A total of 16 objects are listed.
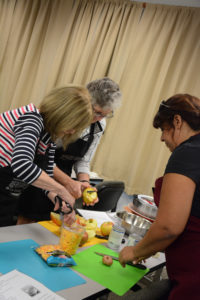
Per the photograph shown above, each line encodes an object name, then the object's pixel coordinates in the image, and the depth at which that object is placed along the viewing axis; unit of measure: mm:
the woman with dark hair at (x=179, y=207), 1079
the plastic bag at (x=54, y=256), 1214
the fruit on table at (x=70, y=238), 1351
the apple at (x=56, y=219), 1650
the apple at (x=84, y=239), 1505
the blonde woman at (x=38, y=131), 1405
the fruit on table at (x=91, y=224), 1681
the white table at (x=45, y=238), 1075
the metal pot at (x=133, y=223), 1666
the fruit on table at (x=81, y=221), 1563
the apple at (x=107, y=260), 1371
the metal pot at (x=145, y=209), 1938
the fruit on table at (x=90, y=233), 1618
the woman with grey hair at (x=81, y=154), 2031
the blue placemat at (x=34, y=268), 1100
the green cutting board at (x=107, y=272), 1228
